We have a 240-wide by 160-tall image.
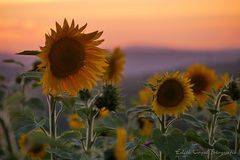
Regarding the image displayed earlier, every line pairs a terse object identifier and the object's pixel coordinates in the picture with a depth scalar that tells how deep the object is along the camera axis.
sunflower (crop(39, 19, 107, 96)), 2.32
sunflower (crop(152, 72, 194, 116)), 2.92
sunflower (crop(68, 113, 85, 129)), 5.50
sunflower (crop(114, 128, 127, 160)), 3.00
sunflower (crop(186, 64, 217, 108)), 4.56
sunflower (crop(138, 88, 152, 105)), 5.62
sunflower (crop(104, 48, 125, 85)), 3.60
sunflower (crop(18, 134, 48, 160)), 3.01
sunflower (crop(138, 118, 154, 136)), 5.39
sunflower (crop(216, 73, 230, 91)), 4.44
